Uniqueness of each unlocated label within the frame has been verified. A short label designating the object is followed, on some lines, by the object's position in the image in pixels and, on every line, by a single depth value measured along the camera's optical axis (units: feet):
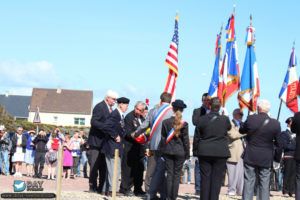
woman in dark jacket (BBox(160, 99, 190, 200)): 33.42
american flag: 43.52
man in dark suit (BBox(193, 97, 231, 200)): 31.94
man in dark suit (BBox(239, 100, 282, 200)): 33.30
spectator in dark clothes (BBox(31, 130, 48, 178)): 66.33
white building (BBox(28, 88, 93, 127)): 265.95
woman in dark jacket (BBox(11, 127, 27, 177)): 67.77
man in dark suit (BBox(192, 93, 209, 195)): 38.37
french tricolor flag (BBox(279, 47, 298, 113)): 59.06
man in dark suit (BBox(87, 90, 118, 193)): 38.06
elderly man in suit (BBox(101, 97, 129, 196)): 36.42
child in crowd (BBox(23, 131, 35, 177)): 68.69
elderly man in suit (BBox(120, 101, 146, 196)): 38.88
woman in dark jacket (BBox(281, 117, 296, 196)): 49.29
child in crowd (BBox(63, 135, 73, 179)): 65.26
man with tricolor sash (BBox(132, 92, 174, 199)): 34.96
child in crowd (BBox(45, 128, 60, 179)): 65.31
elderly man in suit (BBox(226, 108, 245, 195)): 40.75
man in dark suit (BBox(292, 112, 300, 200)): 33.71
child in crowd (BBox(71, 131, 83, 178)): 69.02
